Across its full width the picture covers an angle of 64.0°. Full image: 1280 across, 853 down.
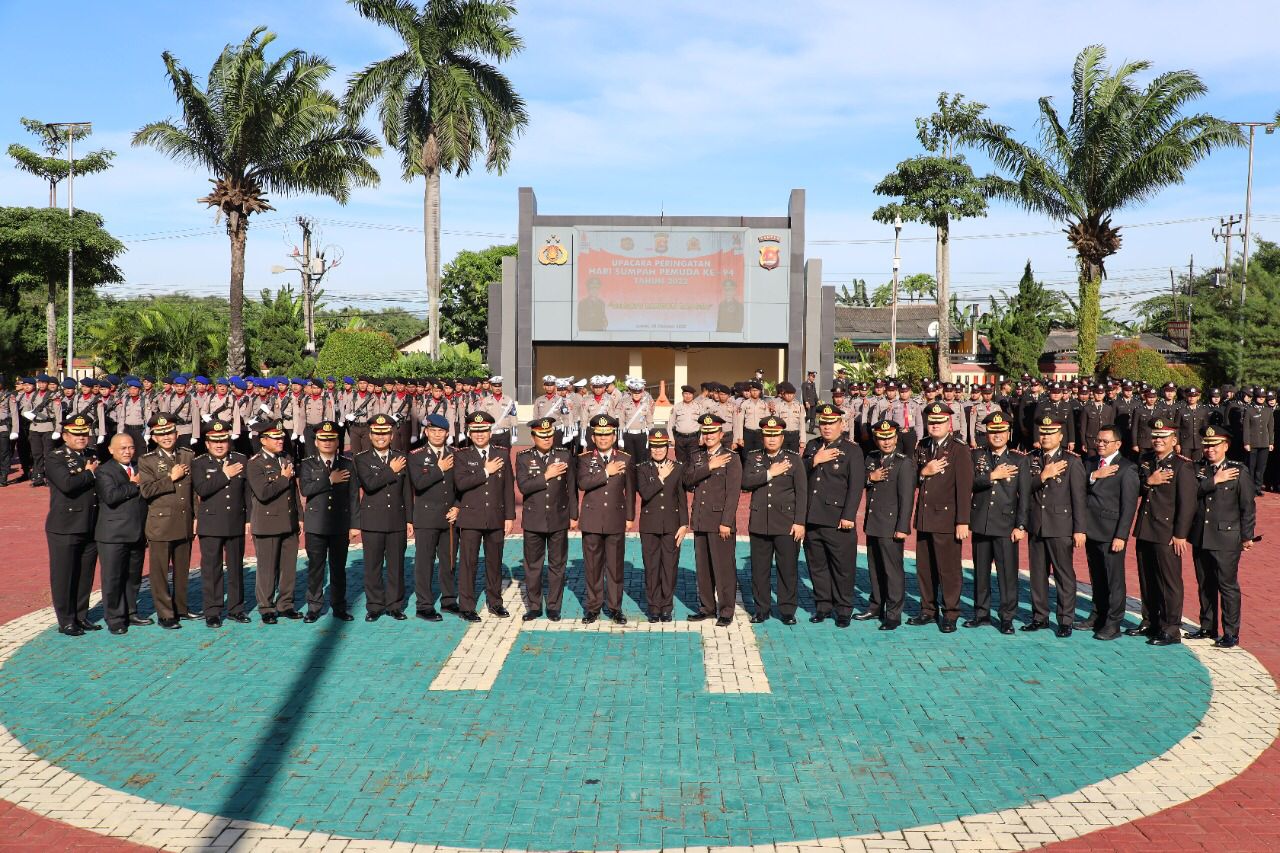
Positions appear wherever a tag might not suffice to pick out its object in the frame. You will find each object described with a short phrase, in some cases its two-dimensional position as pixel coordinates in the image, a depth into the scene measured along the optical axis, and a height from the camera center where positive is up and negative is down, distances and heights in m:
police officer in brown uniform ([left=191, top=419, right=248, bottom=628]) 8.76 -1.27
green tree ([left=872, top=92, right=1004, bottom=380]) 36.78 +6.88
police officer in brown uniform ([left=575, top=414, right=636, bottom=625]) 9.09 -1.22
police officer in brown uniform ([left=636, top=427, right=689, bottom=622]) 9.12 -1.30
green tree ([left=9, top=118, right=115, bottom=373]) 46.41 +9.65
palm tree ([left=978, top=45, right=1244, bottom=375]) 27.31 +6.24
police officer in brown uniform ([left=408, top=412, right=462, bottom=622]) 9.13 -1.26
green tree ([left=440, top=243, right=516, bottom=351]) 61.28 +4.97
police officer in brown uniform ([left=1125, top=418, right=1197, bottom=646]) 8.35 -1.21
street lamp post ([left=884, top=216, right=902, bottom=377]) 38.28 +4.23
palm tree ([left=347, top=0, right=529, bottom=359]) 31.22 +8.77
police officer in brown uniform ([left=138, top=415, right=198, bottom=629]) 8.70 -1.26
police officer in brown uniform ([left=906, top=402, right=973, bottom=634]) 8.86 -1.09
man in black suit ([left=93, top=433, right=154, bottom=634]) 8.45 -1.31
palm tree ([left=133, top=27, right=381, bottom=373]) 25.88 +6.30
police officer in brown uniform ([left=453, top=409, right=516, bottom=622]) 9.09 -1.18
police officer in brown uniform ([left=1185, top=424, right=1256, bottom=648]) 8.20 -1.13
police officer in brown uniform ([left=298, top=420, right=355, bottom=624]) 8.94 -1.25
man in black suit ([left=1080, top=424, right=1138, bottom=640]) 8.59 -1.24
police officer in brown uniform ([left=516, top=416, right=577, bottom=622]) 9.08 -1.21
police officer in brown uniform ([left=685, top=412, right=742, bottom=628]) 9.03 -1.31
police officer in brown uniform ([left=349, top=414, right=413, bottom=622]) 9.06 -1.26
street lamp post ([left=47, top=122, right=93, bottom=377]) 41.31 +7.73
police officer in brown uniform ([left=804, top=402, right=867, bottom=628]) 9.02 -1.10
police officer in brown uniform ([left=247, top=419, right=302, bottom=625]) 8.88 -1.30
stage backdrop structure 31.34 +2.85
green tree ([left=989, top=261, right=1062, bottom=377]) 39.53 +1.78
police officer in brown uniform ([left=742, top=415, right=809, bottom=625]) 9.03 -1.19
